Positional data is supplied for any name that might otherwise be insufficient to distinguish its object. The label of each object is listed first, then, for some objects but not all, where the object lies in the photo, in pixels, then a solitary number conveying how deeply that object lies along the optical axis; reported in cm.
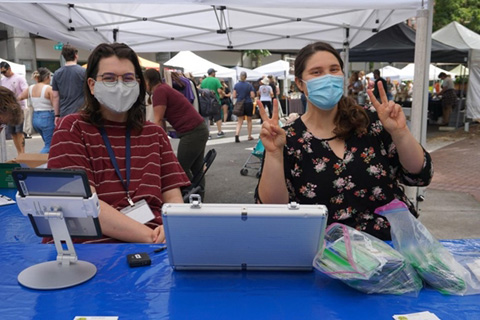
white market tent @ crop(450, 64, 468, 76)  2754
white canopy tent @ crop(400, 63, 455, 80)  2537
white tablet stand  139
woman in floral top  206
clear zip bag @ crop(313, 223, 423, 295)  130
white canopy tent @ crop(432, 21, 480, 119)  1332
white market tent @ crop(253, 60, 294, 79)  2025
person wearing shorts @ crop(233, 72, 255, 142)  1134
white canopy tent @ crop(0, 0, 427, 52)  520
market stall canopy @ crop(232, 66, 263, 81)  2021
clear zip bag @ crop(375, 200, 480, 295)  136
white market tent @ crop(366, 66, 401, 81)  2601
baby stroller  599
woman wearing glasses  208
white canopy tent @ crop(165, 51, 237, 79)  1526
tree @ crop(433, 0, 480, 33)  2210
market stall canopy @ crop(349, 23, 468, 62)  1118
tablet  136
